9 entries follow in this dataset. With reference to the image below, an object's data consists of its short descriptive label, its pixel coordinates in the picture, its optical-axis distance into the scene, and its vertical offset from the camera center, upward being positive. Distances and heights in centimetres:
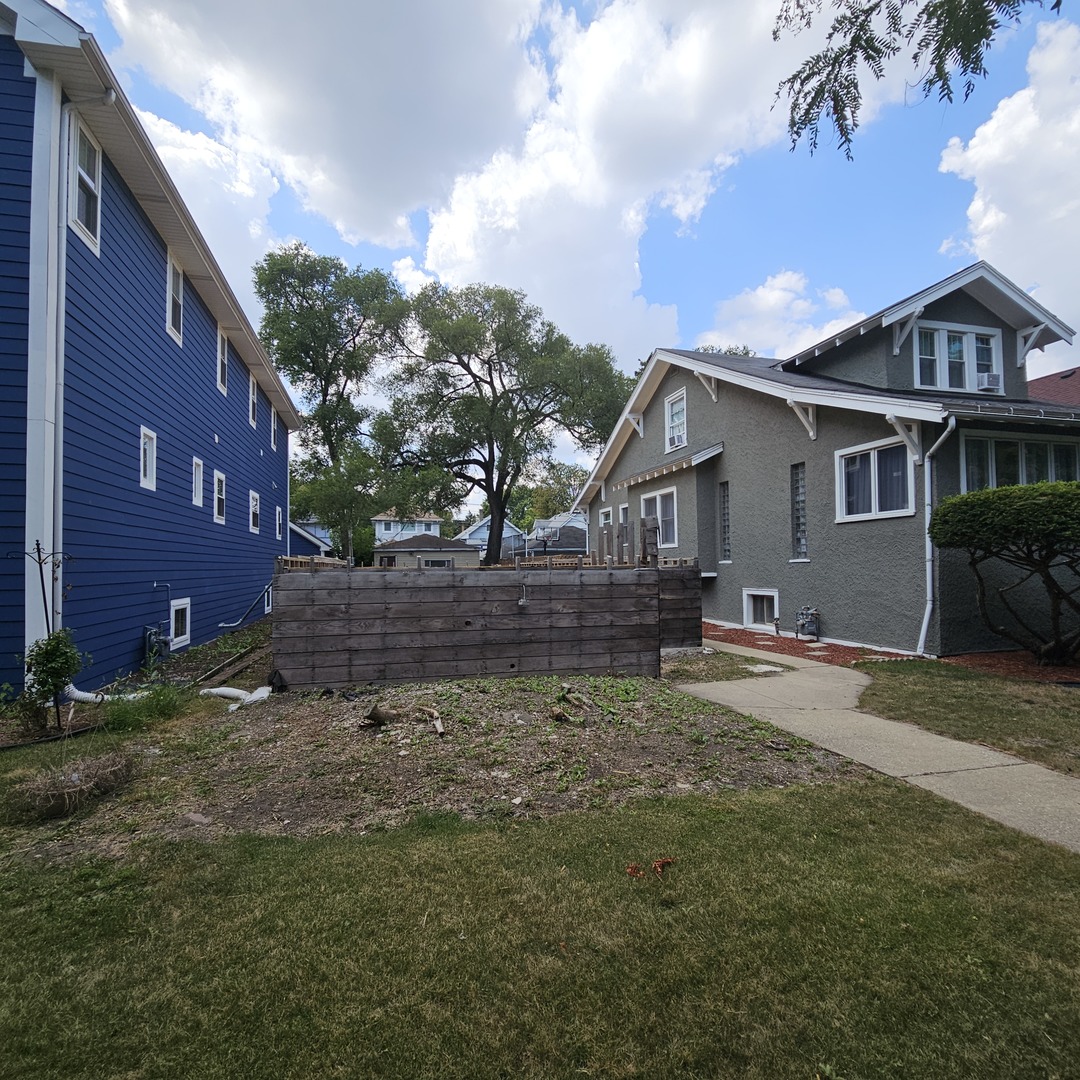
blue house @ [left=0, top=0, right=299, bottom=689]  609 +243
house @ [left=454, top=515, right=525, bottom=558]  5462 +247
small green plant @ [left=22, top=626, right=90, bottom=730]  514 -97
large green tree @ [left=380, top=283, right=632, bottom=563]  2791 +807
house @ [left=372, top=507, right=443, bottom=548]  4747 +245
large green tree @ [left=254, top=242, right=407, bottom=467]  2830 +1119
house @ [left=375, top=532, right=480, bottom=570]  2830 +46
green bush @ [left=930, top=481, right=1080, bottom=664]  689 +22
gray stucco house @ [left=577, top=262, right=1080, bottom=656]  888 +169
